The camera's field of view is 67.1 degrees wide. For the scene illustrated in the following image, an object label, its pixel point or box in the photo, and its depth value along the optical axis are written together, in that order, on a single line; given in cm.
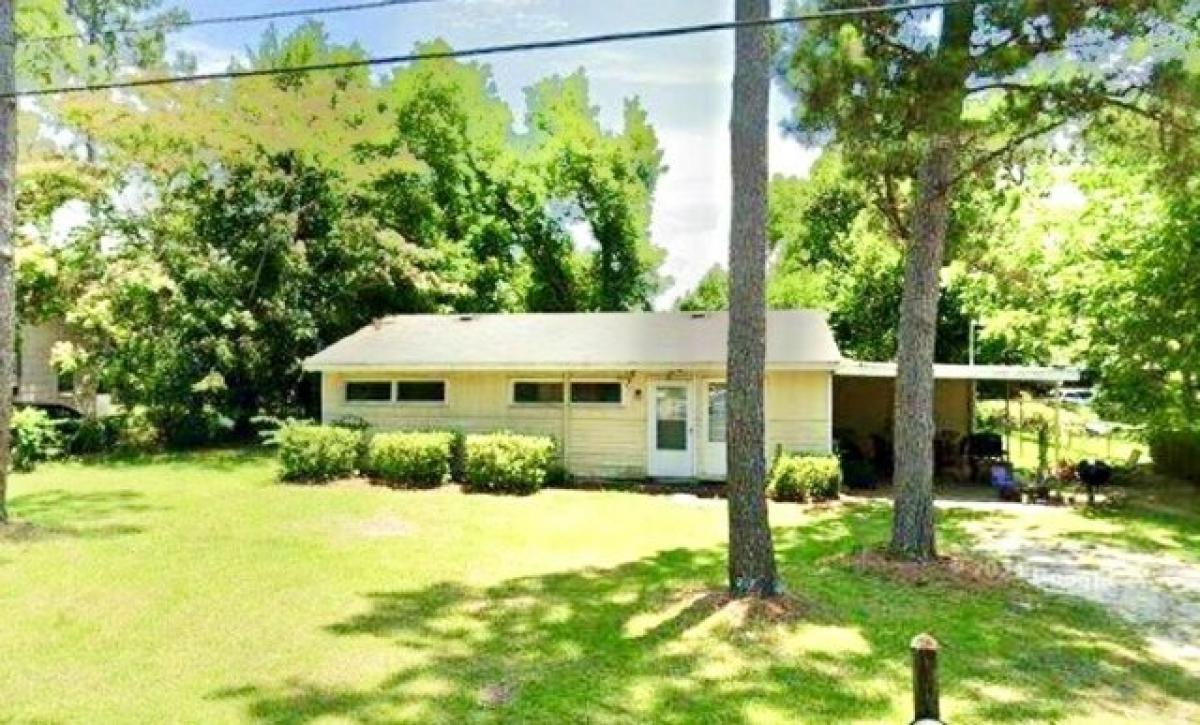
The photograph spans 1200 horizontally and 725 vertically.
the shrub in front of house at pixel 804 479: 1510
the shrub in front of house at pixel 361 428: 1734
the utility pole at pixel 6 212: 1102
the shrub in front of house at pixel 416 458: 1631
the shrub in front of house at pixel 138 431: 2244
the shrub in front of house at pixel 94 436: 2155
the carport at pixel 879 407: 2102
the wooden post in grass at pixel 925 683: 331
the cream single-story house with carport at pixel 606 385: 1630
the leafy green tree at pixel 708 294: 3753
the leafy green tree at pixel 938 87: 855
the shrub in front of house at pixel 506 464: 1584
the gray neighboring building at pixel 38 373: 2814
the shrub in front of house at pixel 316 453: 1684
